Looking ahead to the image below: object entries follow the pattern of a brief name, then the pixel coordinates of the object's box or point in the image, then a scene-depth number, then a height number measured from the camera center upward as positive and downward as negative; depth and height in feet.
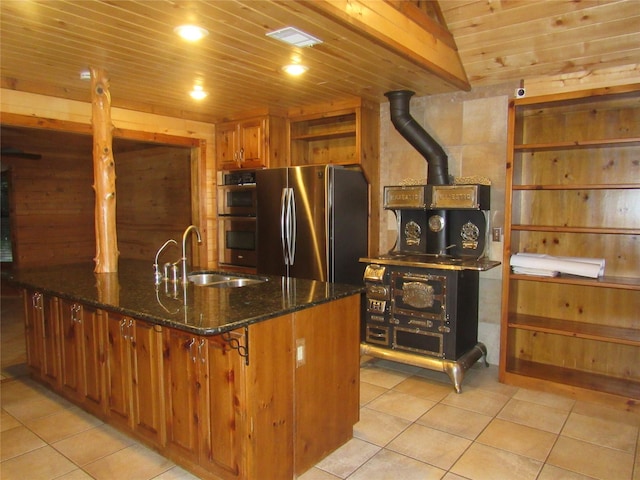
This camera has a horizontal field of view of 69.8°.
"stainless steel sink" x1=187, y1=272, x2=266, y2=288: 10.46 -1.73
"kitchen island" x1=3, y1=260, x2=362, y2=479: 6.63 -2.67
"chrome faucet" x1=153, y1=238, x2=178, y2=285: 9.62 -1.47
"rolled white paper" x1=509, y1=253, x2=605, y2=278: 10.48 -1.42
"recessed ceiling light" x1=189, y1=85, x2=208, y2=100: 12.69 +3.24
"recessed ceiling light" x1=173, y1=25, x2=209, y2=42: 8.30 +3.21
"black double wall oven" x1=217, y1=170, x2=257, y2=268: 15.80 -0.40
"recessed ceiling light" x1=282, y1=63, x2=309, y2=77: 10.59 +3.19
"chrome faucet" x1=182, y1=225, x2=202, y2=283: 9.50 -1.11
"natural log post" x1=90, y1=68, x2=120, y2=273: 11.34 +0.59
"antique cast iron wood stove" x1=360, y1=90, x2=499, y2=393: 11.12 -1.69
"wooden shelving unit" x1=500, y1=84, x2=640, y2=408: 10.62 -0.90
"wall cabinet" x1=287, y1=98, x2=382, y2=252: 13.74 +2.22
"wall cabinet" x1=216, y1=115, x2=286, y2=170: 15.23 +2.17
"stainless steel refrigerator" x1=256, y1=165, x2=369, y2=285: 13.15 -0.48
